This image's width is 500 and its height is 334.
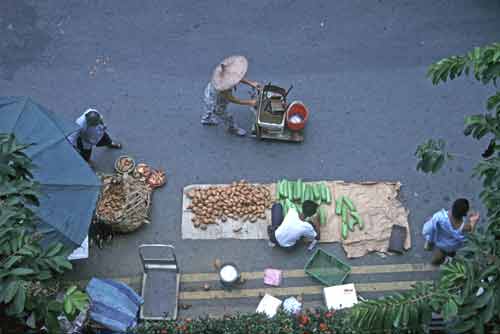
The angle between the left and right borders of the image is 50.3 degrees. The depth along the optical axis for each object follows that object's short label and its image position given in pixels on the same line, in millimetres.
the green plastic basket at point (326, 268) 7376
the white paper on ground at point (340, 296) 7051
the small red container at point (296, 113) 8328
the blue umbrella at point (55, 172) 6191
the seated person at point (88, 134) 7469
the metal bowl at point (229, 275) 7281
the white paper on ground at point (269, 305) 7061
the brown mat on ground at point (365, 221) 7664
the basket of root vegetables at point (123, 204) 7512
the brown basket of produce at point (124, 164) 8116
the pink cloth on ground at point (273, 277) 7449
